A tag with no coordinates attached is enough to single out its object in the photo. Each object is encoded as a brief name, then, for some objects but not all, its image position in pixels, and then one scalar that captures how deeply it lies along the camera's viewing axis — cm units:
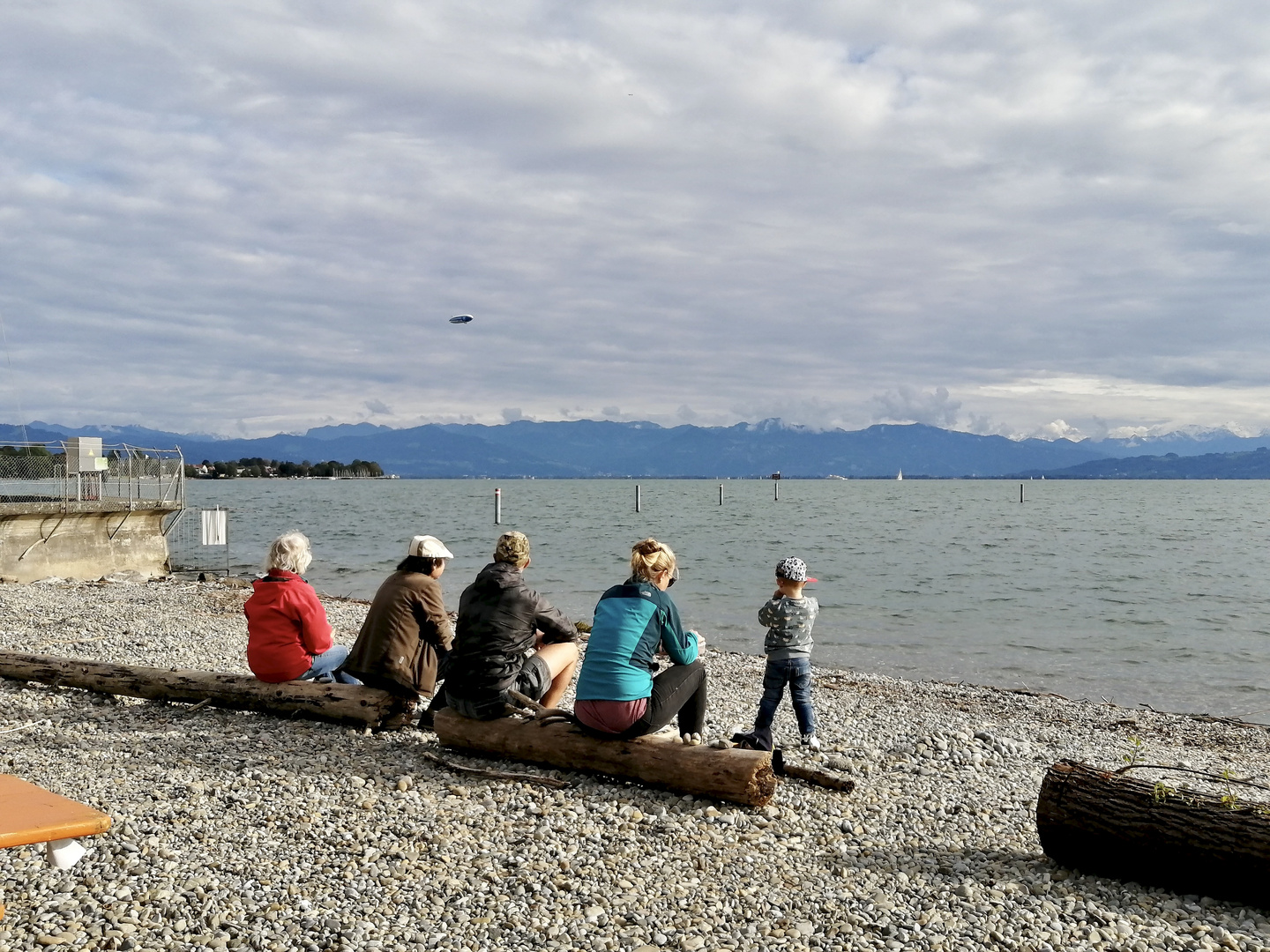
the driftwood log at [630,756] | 637
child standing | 801
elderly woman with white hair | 820
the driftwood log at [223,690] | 802
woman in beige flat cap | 798
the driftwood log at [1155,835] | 525
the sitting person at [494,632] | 717
